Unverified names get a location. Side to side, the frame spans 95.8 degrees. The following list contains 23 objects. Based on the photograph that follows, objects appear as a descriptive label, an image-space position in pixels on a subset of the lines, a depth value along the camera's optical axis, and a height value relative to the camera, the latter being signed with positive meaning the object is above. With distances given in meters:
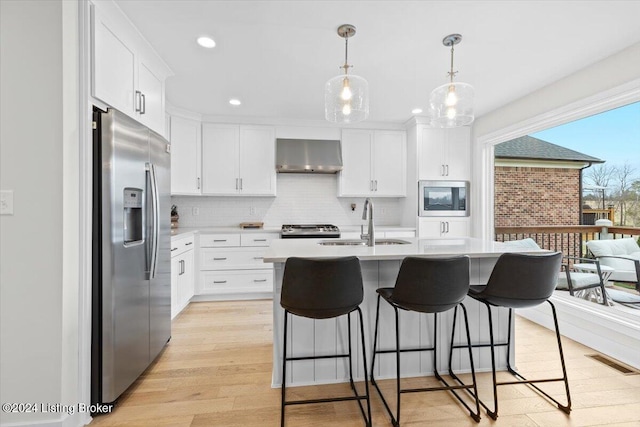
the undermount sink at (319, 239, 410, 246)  2.33 -0.25
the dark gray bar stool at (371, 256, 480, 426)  1.57 -0.40
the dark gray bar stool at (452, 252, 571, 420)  1.68 -0.41
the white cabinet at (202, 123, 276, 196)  4.05 +0.73
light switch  1.49 +0.05
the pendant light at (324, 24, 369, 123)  2.02 +0.83
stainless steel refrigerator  1.67 -0.27
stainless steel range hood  4.05 +0.80
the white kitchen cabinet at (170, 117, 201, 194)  3.81 +0.75
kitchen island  1.94 -0.82
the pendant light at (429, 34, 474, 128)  2.14 +0.83
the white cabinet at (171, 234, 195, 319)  3.07 -0.70
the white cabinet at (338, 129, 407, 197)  4.31 +0.72
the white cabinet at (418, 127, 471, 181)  4.11 +0.82
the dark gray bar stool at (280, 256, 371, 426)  1.50 -0.40
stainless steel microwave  4.06 +0.18
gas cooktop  3.81 -0.26
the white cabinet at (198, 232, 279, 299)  3.78 -0.72
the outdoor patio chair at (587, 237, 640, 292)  2.57 -0.41
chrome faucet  2.14 -0.11
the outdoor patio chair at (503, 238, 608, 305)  2.76 -0.67
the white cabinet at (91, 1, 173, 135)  1.73 +1.02
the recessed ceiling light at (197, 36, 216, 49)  2.21 +1.32
